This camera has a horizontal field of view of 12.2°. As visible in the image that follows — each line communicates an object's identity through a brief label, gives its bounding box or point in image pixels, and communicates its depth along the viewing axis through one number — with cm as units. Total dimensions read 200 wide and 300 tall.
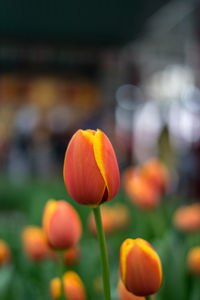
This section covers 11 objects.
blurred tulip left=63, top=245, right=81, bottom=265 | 109
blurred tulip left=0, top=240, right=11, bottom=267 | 113
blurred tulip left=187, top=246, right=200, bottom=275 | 107
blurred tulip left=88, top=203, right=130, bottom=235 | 144
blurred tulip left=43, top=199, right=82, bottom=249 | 85
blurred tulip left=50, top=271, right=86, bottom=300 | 90
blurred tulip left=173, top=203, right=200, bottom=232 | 132
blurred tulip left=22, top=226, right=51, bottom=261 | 104
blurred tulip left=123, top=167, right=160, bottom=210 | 129
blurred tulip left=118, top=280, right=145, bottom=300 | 84
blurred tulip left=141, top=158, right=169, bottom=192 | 142
